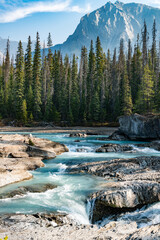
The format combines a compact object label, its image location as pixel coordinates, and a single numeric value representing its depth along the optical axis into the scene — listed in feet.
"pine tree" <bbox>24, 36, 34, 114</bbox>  177.47
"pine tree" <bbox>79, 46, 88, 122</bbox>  173.99
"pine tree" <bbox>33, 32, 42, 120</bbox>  174.29
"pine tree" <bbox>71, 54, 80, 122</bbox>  173.81
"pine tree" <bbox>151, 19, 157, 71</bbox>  168.82
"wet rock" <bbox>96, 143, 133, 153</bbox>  71.36
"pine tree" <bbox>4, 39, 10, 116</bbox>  189.03
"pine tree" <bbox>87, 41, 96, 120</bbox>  182.19
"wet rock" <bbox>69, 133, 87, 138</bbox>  113.60
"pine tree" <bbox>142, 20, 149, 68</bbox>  165.58
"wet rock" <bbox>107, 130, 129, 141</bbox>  101.77
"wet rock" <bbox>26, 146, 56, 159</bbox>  60.51
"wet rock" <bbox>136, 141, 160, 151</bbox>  75.15
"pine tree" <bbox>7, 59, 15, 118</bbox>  180.55
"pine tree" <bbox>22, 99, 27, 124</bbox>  161.38
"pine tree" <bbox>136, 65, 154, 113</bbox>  138.72
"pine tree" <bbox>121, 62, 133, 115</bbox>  147.84
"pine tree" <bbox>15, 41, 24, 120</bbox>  170.29
